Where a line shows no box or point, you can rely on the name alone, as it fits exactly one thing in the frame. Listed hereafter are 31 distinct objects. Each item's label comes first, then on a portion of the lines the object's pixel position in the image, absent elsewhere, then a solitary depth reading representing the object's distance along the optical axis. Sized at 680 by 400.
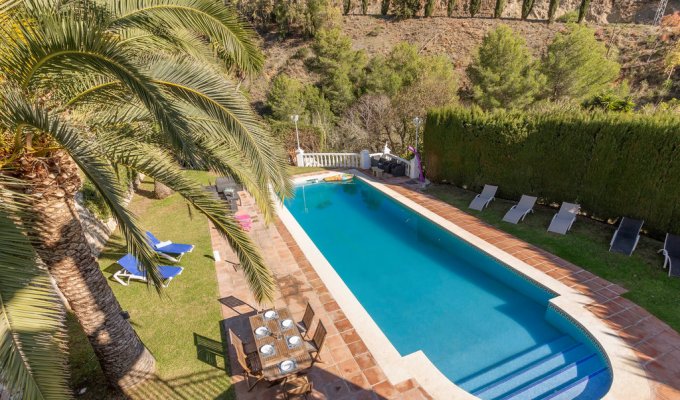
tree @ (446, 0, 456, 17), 46.44
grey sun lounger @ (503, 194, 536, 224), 10.93
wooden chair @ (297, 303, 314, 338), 6.03
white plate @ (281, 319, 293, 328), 5.64
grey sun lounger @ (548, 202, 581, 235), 9.93
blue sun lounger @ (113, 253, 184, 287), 7.96
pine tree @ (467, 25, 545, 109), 23.02
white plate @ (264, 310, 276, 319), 5.88
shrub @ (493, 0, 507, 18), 44.56
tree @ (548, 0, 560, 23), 41.35
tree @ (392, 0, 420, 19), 46.79
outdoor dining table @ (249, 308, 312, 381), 4.86
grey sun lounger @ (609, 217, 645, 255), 8.55
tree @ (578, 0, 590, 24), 38.46
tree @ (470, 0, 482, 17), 45.44
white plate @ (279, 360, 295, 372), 4.86
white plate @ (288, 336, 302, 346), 5.27
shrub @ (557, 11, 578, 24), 40.62
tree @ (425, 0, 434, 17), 46.59
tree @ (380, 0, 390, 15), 48.51
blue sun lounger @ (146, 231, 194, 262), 9.00
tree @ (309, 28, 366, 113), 31.83
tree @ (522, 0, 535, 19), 42.56
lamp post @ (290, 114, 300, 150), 18.85
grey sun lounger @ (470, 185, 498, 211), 12.35
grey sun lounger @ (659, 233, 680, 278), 7.51
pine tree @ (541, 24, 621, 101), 23.33
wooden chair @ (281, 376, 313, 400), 4.94
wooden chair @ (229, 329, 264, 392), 5.08
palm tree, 2.49
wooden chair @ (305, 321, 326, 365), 5.29
